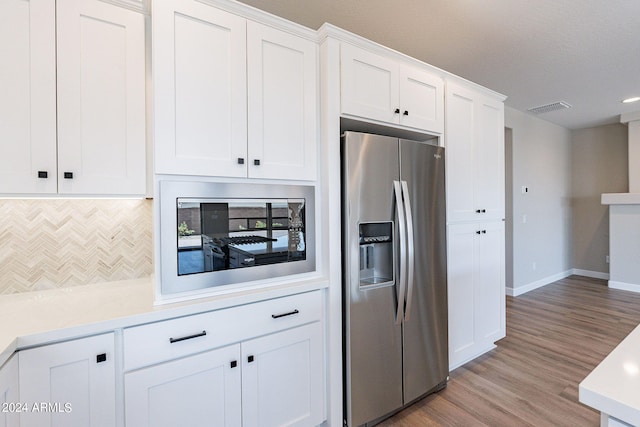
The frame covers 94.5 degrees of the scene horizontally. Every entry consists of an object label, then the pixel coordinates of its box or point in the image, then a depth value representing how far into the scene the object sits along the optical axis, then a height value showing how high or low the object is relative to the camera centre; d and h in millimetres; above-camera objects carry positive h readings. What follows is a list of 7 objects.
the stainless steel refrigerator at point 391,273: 1766 -403
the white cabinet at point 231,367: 1267 -742
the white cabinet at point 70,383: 1073 -636
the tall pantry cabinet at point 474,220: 2379 -72
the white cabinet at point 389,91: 1802 +815
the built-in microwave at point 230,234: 1379 -101
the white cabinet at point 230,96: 1370 +615
